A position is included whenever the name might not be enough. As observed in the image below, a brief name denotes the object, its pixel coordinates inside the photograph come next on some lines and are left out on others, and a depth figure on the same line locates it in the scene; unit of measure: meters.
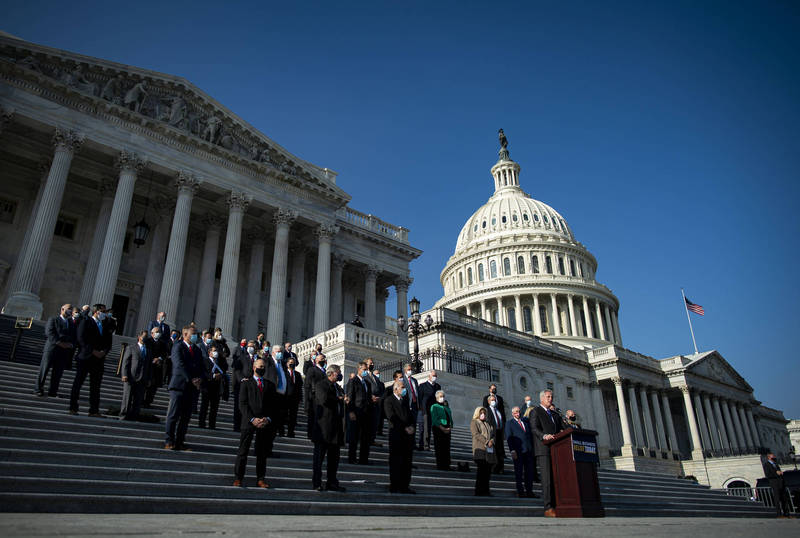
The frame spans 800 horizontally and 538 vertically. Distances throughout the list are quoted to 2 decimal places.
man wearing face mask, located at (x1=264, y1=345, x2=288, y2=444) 12.48
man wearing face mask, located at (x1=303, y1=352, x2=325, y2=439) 9.95
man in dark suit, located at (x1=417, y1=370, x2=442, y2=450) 14.60
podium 9.19
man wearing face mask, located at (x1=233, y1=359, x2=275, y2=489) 8.64
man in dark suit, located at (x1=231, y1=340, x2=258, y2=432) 12.52
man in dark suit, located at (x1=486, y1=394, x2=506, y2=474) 13.26
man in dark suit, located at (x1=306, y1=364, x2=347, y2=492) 9.14
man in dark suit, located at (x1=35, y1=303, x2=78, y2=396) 12.27
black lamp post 22.19
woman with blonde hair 11.17
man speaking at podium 9.88
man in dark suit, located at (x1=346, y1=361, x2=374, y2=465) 12.02
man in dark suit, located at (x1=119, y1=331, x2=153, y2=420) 11.56
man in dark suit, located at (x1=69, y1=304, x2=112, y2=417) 11.34
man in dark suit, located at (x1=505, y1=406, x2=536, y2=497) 11.95
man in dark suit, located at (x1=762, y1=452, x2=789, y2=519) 15.41
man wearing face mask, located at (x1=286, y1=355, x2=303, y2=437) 13.09
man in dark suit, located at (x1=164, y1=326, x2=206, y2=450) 9.87
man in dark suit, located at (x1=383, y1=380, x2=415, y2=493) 9.90
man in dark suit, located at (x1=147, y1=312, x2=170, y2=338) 13.53
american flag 62.62
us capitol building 24.81
